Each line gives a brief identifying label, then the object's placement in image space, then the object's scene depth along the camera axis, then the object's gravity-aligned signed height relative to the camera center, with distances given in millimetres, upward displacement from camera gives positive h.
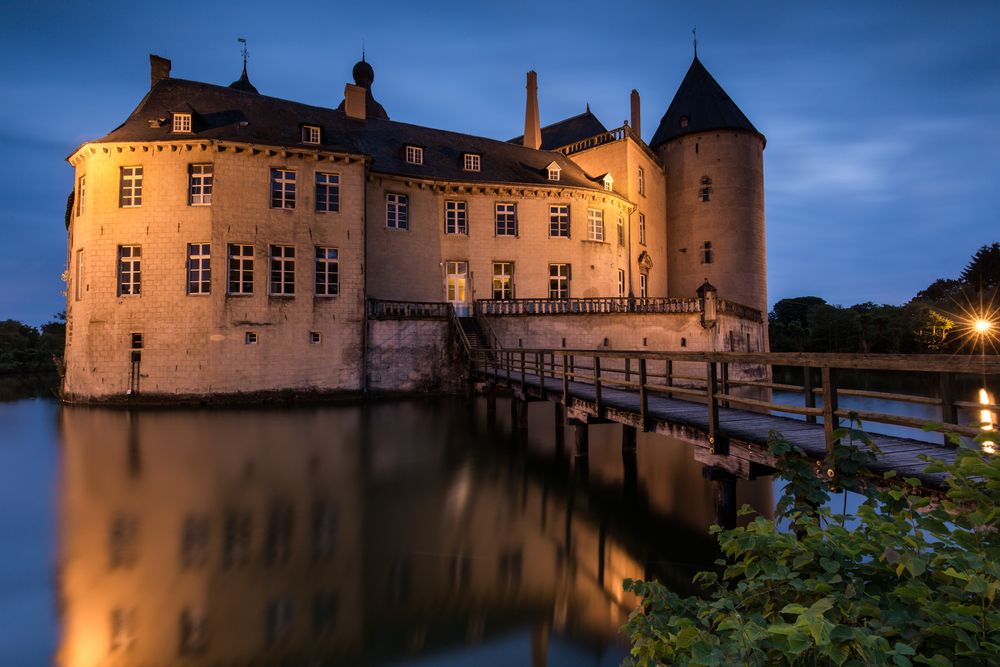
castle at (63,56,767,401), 20484 +4558
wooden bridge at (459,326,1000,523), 4246 -1077
